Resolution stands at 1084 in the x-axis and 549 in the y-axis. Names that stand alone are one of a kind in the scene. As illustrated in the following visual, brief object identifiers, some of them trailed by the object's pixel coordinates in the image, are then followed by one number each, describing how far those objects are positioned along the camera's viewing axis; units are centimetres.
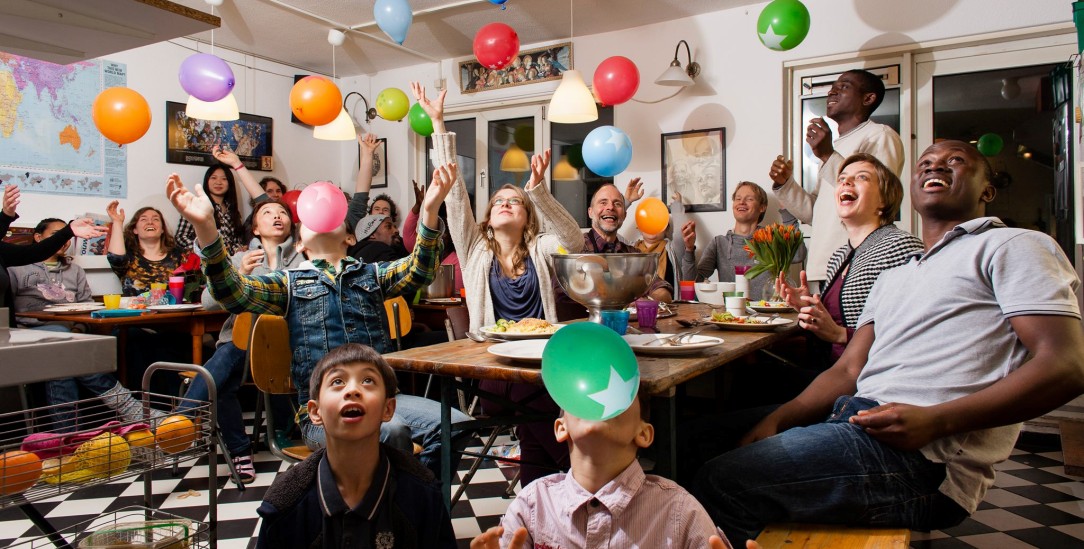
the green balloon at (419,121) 580
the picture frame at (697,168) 517
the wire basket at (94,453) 129
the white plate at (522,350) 153
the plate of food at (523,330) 182
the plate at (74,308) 383
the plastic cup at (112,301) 379
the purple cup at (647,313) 214
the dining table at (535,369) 142
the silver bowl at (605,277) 173
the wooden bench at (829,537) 129
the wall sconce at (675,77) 480
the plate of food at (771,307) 294
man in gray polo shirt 130
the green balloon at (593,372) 99
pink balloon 221
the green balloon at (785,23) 407
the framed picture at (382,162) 683
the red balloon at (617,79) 471
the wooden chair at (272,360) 222
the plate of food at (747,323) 222
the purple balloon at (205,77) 417
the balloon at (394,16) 420
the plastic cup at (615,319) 180
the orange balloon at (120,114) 408
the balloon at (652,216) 415
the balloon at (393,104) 555
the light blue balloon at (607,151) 422
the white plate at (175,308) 371
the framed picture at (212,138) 569
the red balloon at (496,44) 450
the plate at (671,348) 164
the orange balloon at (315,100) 465
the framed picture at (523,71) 583
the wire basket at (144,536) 143
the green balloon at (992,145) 442
